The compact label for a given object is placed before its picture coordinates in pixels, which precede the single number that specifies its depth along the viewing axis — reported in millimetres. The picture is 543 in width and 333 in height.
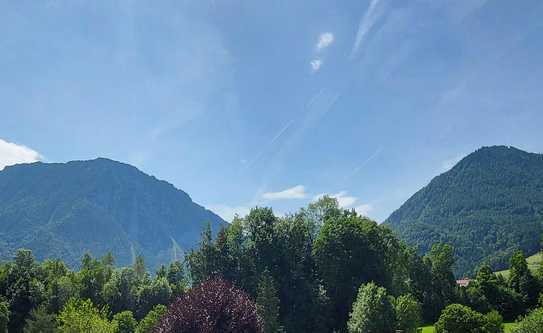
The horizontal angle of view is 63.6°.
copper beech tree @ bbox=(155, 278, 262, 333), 26219
